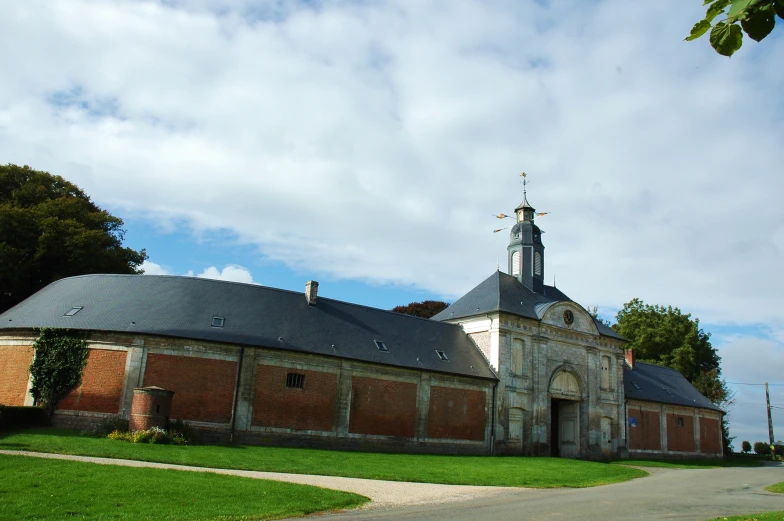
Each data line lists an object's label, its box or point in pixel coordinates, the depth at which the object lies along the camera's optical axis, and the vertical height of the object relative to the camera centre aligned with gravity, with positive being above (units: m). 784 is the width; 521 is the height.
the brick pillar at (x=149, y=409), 23.41 -0.41
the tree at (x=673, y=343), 58.12 +7.90
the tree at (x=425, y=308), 60.41 +9.92
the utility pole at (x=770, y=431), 52.66 +0.27
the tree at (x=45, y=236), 36.25 +9.05
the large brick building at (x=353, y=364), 26.44 +2.14
